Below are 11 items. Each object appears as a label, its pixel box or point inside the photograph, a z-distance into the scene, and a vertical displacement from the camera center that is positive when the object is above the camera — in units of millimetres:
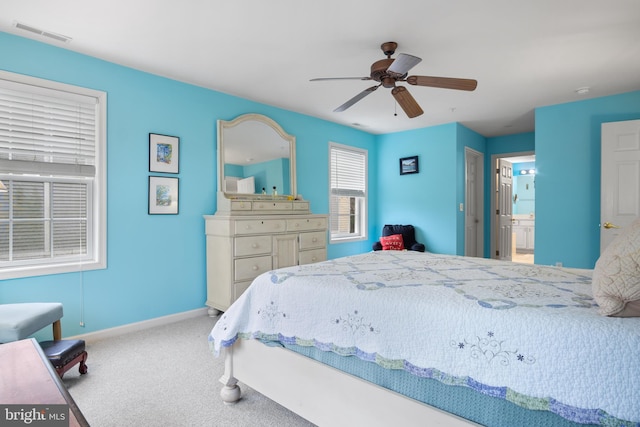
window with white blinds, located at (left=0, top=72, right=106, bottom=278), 2672 +308
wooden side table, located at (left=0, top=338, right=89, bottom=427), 915 -511
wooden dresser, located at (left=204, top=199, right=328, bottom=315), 3439 -330
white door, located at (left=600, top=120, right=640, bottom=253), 3762 +389
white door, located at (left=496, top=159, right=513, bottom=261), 6398 +20
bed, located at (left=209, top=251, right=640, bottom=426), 1074 -534
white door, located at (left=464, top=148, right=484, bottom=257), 5928 +151
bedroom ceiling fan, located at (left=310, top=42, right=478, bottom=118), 2314 +982
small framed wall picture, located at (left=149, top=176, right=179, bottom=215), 3352 +177
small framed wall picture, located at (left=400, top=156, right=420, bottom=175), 5613 +794
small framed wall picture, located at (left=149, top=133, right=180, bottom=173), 3340 +603
